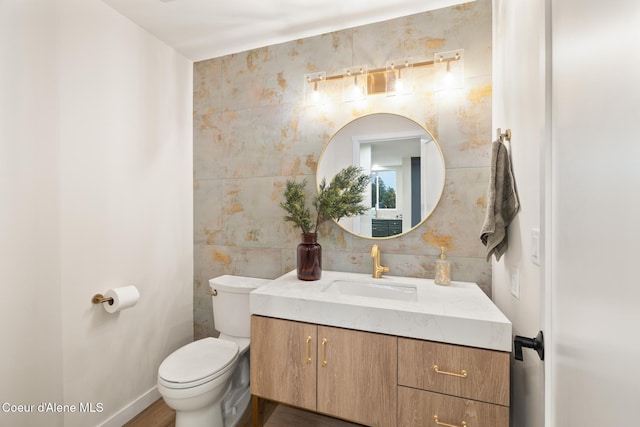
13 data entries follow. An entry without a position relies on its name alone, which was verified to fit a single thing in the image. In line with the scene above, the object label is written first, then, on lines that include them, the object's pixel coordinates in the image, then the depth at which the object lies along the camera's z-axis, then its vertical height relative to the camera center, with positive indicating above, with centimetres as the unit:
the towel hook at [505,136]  122 +34
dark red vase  164 -29
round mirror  169 +28
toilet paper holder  157 -50
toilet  141 -86
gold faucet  169 -34
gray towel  119 +6
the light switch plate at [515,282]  114 -31
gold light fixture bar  175 +85
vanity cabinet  105 -71
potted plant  165 +3
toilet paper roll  158 -51
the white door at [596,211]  36 +0
